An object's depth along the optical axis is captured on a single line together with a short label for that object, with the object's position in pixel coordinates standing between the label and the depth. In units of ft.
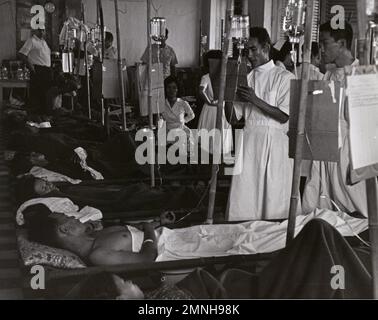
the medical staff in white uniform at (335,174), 9.86
